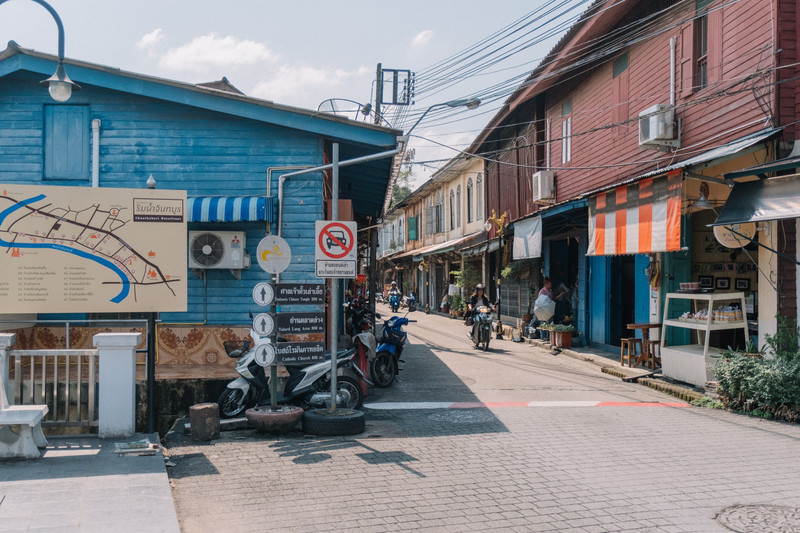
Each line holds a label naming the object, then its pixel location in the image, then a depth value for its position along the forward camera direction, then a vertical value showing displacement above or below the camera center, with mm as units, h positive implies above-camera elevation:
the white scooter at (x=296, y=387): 8906 -1532
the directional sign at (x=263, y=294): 8008 -207
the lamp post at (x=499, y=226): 21531 +2005
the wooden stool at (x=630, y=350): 13677 -1481
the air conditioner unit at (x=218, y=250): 11031 +445
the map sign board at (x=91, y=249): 7664 +310
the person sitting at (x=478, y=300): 18578 -611
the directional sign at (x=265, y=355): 7988 -944
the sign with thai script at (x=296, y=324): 8242 -585
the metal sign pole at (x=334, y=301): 8096 -299
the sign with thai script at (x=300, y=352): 8156 -942
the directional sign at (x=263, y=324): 7957 -568
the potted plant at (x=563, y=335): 17312 -1457
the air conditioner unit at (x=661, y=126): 12570 +2939
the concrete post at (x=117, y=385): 7363 -1222
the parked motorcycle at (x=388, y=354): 11848 -1374
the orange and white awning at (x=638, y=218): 10711 +1122
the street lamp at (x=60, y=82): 7777 +2295
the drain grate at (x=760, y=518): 4902 -1836
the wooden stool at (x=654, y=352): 13084 -1482
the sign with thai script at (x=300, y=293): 8281 -201
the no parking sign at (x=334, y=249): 8203 +354
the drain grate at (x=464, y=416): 8980 -1919
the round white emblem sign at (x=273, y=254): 8258 +290
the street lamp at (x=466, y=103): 14219 +3812
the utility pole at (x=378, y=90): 21719 +6186
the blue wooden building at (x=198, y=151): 11062 +2123
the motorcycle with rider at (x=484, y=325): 17766 -1246
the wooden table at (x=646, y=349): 12977 -1424
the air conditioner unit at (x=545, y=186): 19406 +2763
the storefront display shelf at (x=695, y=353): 10523 -1208
